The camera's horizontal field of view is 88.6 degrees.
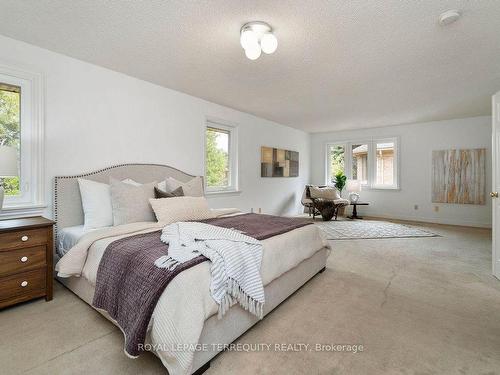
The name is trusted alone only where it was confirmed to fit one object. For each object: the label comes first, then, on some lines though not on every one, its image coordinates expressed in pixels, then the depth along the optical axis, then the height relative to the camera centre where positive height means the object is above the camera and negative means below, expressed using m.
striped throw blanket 1.49 -0.45
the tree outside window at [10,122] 2.46 +0.64
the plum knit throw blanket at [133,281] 1.33 -0.55
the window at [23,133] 2.46 +0.54
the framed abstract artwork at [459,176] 5.44 +0.21
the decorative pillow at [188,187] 3.24 +0.01
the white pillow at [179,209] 2.52 -0.22
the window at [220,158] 4.53 +0.55
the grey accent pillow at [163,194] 2.81 -0.07
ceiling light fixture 2.17 +1.27
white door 2.66 +0.05
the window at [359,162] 6.90 +0.66
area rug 4.61 -0.86
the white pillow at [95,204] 2.57 -0.17
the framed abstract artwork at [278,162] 5.73 +0.59
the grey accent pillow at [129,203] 2.55 -0.16
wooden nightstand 1.99 -0.58
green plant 6.99 +0.15
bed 1.32 -0.66
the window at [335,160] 7.30 +0.76
